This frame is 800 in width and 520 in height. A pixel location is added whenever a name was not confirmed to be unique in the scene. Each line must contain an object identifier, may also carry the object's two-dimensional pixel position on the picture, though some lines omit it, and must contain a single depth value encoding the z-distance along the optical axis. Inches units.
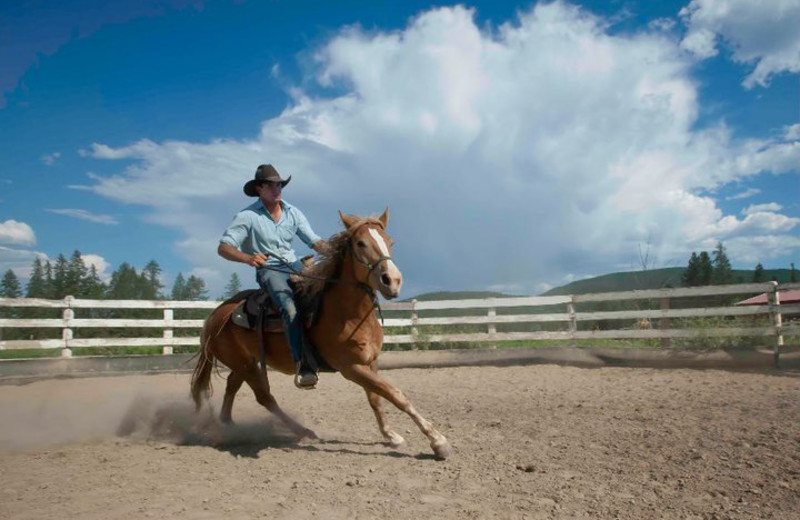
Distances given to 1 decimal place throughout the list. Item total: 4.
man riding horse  203.0
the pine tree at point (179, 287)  1042.9
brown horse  182.7
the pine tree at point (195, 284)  1105.5
